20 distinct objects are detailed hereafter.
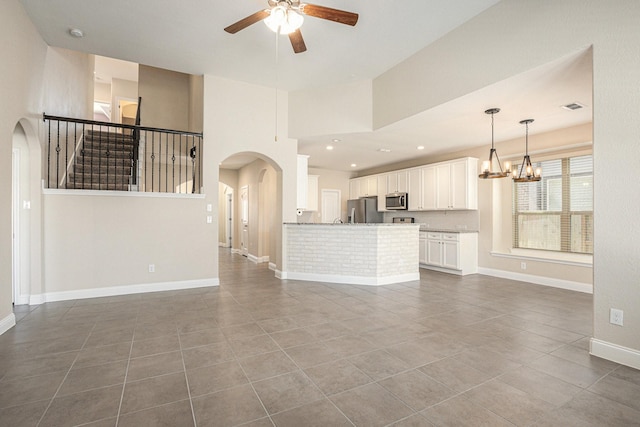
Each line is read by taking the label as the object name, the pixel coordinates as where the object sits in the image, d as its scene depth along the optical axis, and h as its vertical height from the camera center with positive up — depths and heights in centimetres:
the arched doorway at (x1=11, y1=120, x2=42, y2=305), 391 -7
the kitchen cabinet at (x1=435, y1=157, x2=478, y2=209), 666 +66
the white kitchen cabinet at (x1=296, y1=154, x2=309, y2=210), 631 +65
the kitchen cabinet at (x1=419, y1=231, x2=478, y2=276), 647 -83
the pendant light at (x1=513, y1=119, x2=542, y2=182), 484 +64
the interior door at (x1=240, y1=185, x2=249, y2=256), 895 -16
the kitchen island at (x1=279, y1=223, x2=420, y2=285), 538 -71
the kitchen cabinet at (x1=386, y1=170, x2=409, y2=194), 814 +88
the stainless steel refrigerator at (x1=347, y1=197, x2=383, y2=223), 921 +8
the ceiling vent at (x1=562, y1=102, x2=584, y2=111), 427 +152
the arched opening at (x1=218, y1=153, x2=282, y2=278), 725 +20
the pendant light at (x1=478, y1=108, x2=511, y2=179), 477 +65
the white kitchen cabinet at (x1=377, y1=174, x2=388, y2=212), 877 +62
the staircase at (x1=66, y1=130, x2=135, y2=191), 528 +93
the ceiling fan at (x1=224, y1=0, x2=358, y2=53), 272 +181
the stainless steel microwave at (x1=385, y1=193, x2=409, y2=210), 806 +34
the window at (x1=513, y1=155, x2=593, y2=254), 539 +11
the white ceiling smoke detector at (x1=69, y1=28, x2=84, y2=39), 392 +233
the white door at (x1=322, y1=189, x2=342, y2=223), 979 +28
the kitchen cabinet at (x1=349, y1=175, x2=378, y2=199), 920 +84
